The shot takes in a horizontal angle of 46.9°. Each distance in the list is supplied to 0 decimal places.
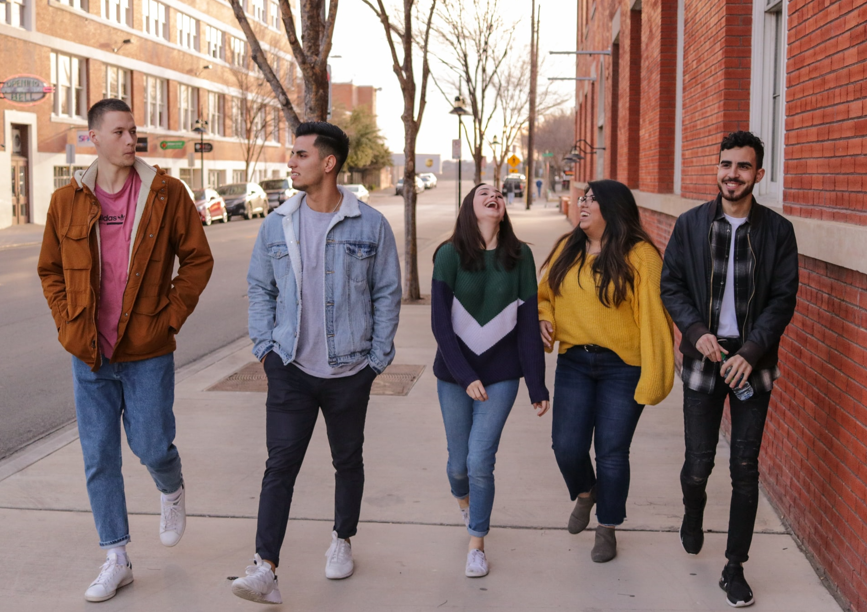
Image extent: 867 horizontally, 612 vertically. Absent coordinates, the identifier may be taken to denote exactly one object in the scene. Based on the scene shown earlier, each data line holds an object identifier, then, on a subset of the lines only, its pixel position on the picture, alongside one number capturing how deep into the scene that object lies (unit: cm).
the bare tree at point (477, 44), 3320
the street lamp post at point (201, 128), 4766
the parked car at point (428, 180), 9512
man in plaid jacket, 408
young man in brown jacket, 416
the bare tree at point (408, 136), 1380
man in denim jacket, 418
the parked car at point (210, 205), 3747
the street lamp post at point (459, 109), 3025
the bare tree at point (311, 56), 887
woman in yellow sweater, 445
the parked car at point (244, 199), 4247
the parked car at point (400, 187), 7550
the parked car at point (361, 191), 5318
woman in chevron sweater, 443
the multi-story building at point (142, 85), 3419
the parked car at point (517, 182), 6850
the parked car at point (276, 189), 4691
